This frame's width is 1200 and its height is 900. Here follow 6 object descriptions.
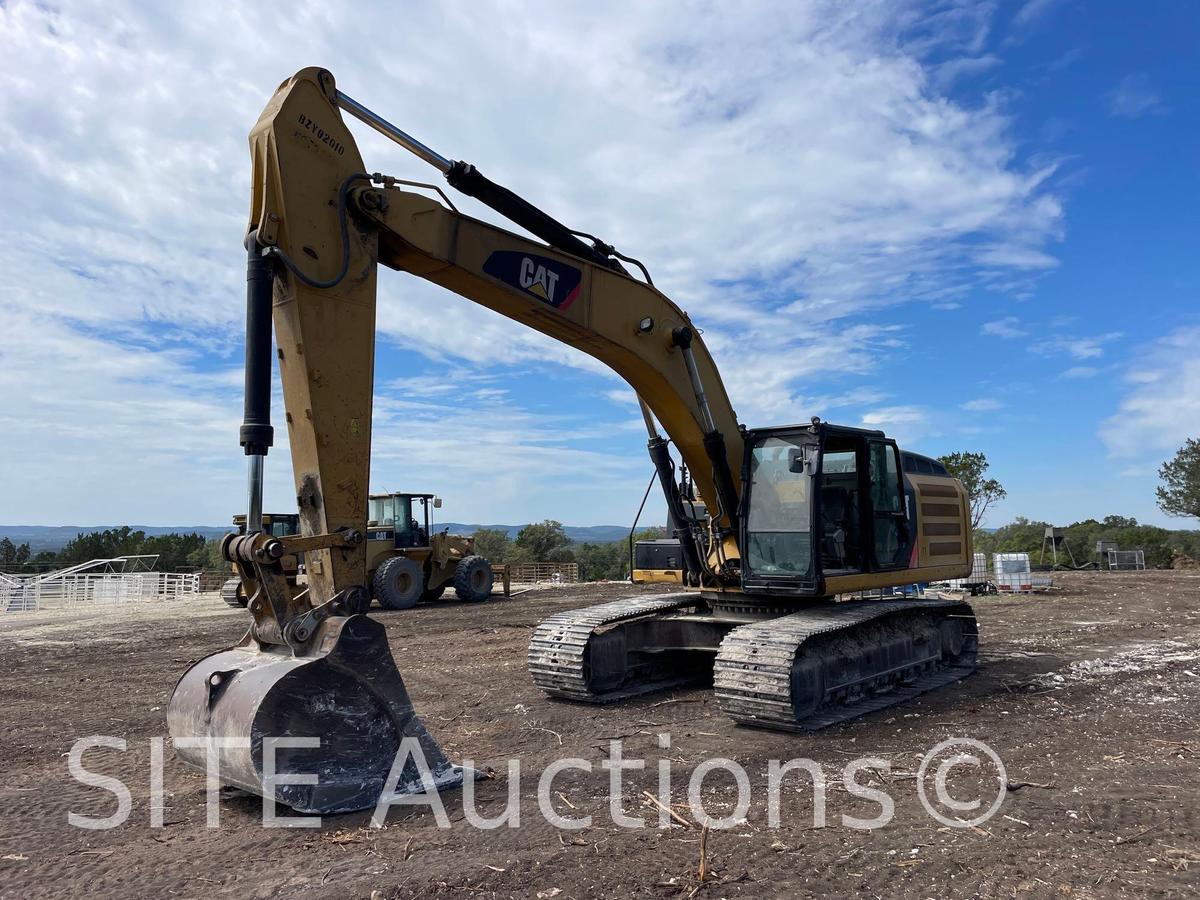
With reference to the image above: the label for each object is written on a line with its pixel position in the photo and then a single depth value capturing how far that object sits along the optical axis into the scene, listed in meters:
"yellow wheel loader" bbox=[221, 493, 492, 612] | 19.27
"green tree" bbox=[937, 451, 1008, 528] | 46.44
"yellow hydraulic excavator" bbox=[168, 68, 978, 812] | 5.10
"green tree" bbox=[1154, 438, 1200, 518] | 46.06
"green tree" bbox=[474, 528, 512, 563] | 55.56
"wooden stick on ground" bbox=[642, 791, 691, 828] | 4.76
